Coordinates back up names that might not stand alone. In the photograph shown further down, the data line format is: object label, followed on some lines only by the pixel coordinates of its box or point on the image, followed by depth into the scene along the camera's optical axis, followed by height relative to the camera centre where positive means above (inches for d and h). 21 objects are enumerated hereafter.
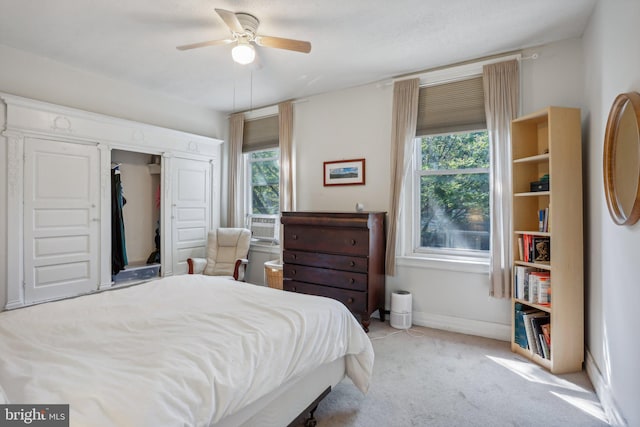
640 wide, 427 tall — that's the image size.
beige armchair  171.9 -19.1
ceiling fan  95.8 +52.7
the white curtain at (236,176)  197.9 +24.2
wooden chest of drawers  129.2 -17.6
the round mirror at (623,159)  63.7 +12.4
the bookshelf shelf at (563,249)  98.3 -10.2
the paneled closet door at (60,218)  128.5 -1.2
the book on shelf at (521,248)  111.3 -11.1
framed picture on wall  155.2 +21.4
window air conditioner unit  187.8 -6.7
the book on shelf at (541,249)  105.4 -10.9
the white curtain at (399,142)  139.4 +32.1
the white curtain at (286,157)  173.9 +31.7
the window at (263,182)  190.5 +20.6
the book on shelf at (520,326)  110.3 -38.0
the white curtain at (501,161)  119.8 +20.4
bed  40.8 -22.0
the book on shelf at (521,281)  108.9 -22.2
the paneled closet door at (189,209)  176.6 +3.4
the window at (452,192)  133.0 +10.1
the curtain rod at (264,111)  185.0 +61.6
